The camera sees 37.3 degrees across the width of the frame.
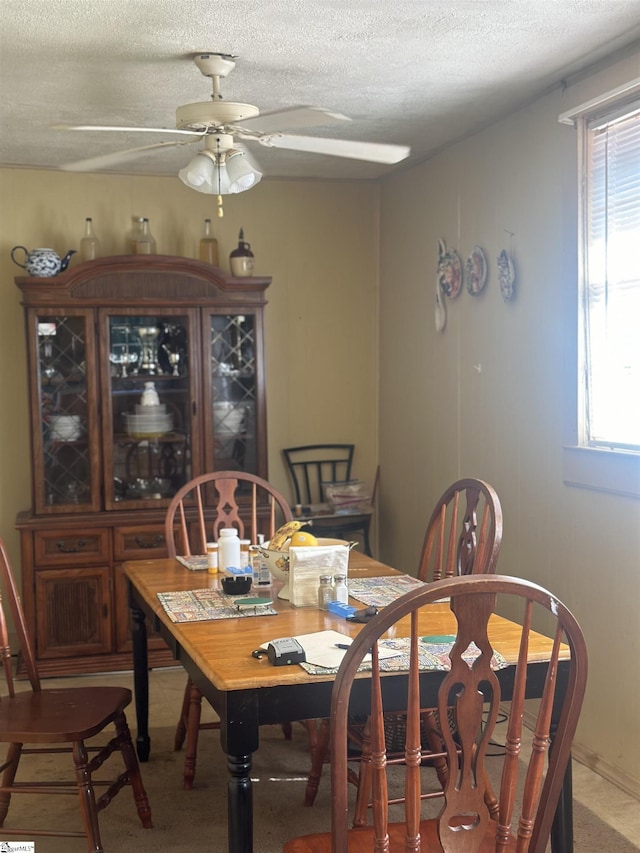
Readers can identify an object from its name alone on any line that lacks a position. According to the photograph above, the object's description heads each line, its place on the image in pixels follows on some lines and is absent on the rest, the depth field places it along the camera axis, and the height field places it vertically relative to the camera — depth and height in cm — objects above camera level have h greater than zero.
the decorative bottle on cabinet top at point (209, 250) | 495 +73
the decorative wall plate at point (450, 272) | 439 +54
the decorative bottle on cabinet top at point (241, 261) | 489 +66
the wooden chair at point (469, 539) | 282 -47
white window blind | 316 +35
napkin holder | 268 -52
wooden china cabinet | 451 -14
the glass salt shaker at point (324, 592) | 264 -57
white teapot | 452 +62
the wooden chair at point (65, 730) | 262 -94
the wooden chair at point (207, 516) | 324 -58
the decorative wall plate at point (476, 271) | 412 +50
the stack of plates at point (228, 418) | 484 -15
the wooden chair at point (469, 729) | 161 -60
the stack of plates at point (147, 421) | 472 -15
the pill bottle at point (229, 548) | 312 -52
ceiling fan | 273 +74
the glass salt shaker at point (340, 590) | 265 -57
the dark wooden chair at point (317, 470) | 531 -46
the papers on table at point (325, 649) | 210 -60
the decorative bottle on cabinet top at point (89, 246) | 477 +73
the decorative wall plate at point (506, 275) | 386 +45
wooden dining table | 194 -63
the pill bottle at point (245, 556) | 308 -57
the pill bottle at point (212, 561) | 317 -57
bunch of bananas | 288 -45
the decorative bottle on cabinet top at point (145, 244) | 479 +74
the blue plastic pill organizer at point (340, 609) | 254 -60
